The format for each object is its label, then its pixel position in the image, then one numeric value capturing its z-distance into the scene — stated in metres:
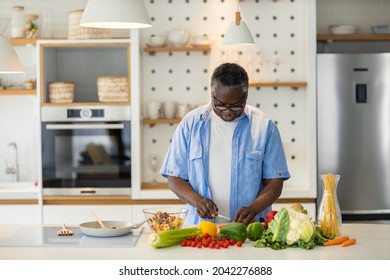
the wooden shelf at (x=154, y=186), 5.30
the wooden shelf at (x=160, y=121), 5.35
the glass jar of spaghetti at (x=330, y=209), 3.04
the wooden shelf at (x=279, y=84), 5.31
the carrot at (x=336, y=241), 2.88
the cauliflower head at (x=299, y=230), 2.81
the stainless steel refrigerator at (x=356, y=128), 5.23
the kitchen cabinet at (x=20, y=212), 5.26
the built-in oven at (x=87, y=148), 5.29
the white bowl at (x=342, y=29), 5.59
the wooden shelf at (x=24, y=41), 5.46
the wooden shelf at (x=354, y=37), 5.57
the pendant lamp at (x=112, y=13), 2.84
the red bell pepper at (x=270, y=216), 2.99
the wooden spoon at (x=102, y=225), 3.12
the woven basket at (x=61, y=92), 5.29
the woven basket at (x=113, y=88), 5.27
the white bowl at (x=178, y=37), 5.33
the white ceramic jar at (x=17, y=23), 5.52
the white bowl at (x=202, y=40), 5.32
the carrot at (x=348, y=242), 2.87
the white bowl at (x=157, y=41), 5.32
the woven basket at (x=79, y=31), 5.29
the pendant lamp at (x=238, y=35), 4.29
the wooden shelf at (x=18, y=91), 5.48
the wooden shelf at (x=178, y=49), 5.32
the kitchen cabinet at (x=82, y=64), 5.29
